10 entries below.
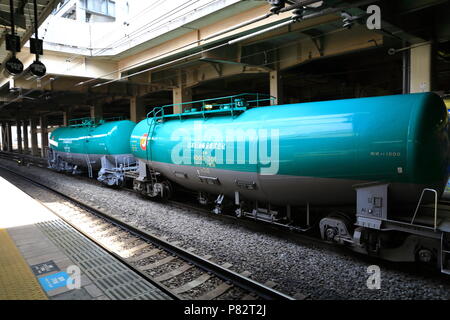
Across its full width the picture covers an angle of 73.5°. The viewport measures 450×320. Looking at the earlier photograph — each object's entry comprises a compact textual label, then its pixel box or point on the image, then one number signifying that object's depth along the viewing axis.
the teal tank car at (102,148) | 15.19
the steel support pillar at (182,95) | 18.41
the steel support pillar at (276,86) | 13.53
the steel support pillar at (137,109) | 22.97
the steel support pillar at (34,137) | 37.62
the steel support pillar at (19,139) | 42.83
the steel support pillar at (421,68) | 8.62
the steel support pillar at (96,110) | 26.77
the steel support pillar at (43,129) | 36.04
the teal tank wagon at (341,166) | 5.38
